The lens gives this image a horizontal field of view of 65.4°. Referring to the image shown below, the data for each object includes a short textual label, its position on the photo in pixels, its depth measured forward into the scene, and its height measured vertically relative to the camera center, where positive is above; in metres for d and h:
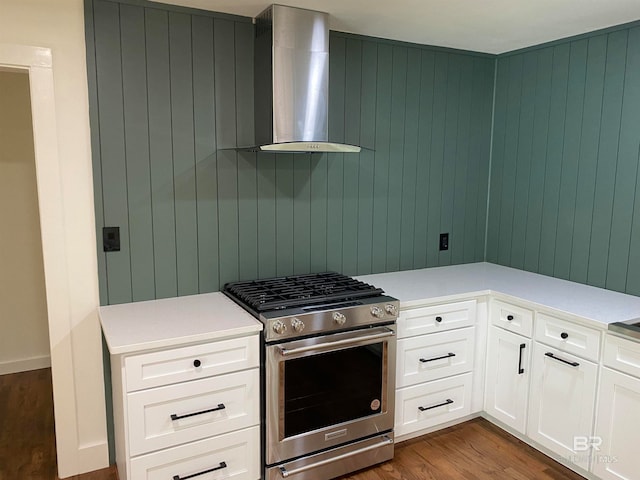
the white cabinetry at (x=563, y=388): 2.34 -1.01
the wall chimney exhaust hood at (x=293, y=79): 2.40 +0.49
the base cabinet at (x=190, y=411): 1.99 -0.97
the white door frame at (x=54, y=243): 2.17 -0.31
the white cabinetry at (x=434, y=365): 2.64 -1.01
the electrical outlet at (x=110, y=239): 2.40 -0.30
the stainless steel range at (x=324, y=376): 2.21 -0.92
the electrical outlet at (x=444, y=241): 3.43 -0.42
